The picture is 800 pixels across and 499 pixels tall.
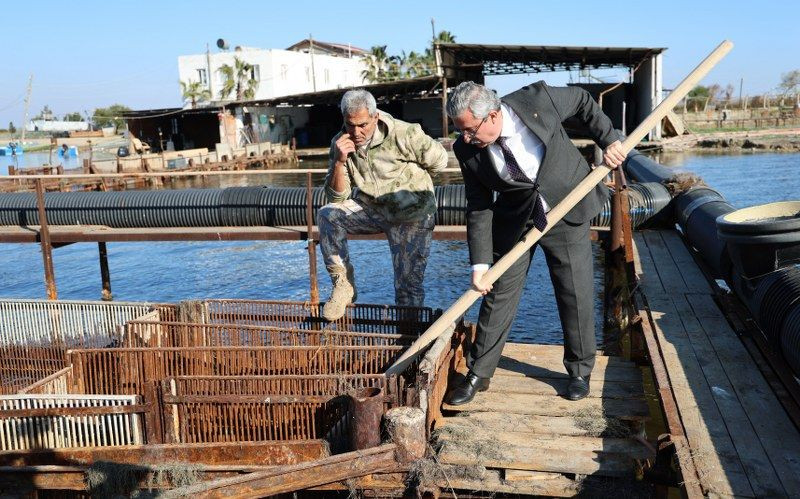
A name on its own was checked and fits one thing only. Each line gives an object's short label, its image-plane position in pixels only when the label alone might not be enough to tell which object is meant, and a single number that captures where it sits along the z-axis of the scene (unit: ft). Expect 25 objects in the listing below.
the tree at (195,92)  171.22
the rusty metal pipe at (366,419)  12.82
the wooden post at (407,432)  12.41
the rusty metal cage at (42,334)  23.44
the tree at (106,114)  343.22
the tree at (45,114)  410.72
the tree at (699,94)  199.04
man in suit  12.83
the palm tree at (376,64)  217.77
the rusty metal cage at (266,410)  14.42
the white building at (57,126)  360.69
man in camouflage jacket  16.84
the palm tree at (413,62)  233.55
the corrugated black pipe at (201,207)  31.14
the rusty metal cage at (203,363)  16.57
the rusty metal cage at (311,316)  17.97
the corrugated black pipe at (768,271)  13.47
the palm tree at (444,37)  234.38
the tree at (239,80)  170.09
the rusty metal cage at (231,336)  17.31
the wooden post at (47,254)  32.37
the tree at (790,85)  214.77
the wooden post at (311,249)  29.43
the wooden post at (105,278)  39.99
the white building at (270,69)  174.29
